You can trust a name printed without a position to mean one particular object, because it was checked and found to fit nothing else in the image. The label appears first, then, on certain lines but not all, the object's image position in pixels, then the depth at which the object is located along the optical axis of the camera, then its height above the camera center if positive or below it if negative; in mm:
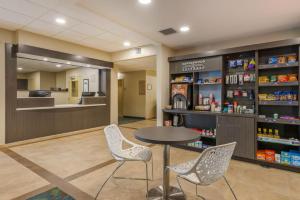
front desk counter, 4410 -642
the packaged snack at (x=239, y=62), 3787 +803
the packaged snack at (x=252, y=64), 3591 +730
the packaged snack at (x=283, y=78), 3207 +398
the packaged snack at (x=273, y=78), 3332 +412
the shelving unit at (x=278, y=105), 3137 -105
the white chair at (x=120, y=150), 2168 -718
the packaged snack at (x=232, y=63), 3877 +801
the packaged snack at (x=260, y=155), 3190 -1036
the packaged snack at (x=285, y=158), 2993 -1018
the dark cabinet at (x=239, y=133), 3275 -672
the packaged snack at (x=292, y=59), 3109 +744
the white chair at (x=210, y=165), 1547 -615
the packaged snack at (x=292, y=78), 3123 +394
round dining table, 1860 -440
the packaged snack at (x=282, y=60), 3252 +750
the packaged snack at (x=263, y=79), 3409 +401
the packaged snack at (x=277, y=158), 3078 -1042
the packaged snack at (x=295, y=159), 2912 -1004
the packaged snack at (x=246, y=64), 3705 +754
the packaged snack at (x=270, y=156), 3122 -1023
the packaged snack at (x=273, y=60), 3348 +769
